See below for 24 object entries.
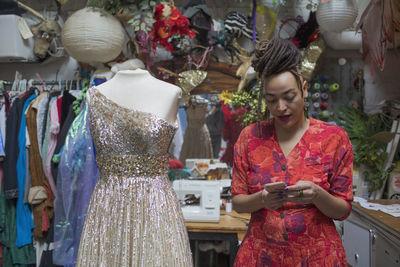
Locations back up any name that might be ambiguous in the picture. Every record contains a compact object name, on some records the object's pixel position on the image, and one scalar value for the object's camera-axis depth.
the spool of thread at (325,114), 2.69
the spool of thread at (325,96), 2.73
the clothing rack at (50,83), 2.98
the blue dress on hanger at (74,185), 2.33
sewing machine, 2.19
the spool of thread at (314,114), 2.75
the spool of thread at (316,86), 2.70
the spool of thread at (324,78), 2.74
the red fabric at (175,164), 2.64
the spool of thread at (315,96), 2.69
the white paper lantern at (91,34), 2.43
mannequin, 1.26
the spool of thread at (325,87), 2.75
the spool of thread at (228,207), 2.45
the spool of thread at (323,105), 2.74
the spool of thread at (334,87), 2.72
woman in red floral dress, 1.11
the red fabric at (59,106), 2.70
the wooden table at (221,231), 2.06
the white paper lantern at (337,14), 2.37
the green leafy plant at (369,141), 2.42
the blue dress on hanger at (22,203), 2.69
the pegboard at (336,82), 2.76
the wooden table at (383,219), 1.66
